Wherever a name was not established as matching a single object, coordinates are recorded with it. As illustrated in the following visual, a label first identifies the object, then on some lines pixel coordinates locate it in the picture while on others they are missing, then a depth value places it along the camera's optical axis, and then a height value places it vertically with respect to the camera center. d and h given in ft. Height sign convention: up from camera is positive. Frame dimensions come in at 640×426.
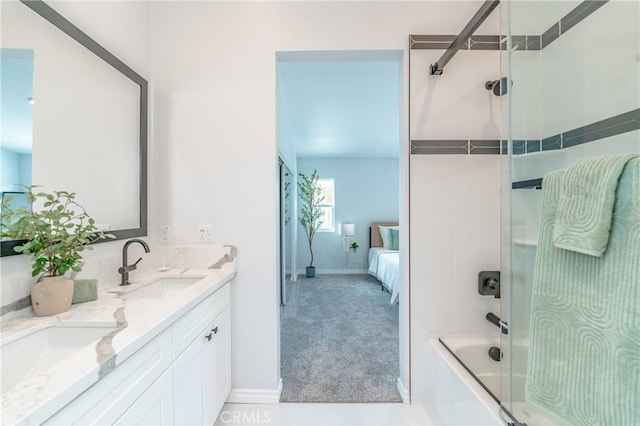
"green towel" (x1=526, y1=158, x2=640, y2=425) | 2.23 -1.02
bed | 12.86 -2.72
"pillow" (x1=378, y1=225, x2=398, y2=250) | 17.06 -1.45
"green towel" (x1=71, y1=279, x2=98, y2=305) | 3.72 -1.10
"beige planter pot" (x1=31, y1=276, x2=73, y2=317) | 3.22 -1.01
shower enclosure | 2.53 +0.73
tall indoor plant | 17.85 +0.39
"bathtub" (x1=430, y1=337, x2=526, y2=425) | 3.68 -2.87
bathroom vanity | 1.97 -1.45
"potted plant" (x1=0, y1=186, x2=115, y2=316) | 3.13 -0.37
